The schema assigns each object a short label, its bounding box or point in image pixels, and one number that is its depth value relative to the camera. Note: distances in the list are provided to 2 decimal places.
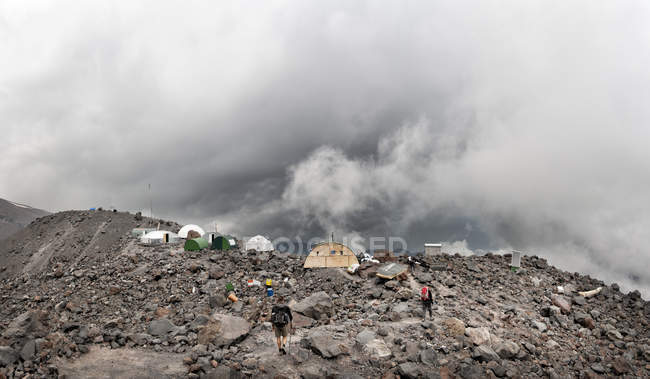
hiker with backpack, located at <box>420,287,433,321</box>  21.48
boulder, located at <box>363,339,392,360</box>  17.55
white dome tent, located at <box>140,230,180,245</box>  37.53
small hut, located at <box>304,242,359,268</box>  31.38
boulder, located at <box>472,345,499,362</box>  18.23
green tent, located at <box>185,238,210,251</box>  35.47
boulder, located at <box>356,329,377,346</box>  18.47
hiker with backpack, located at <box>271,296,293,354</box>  16.45
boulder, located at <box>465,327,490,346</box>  19.80
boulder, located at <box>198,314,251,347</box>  18.50
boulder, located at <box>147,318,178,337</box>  20.30
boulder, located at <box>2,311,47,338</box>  16.83
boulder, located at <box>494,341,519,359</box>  19.23
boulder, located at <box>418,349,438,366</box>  17.38
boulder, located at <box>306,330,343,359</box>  17.16
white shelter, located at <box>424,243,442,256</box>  35.28
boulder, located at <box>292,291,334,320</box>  22.58
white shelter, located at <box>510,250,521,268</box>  33.72
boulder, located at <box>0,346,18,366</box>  15.30
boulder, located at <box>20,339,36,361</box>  15.69
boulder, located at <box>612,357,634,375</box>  20.31
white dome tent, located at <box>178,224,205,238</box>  42.97
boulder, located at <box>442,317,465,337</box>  19.97
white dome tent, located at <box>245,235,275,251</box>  40.59
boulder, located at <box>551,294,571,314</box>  27.27
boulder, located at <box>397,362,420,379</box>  16.14
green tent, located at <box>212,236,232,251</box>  37.66
